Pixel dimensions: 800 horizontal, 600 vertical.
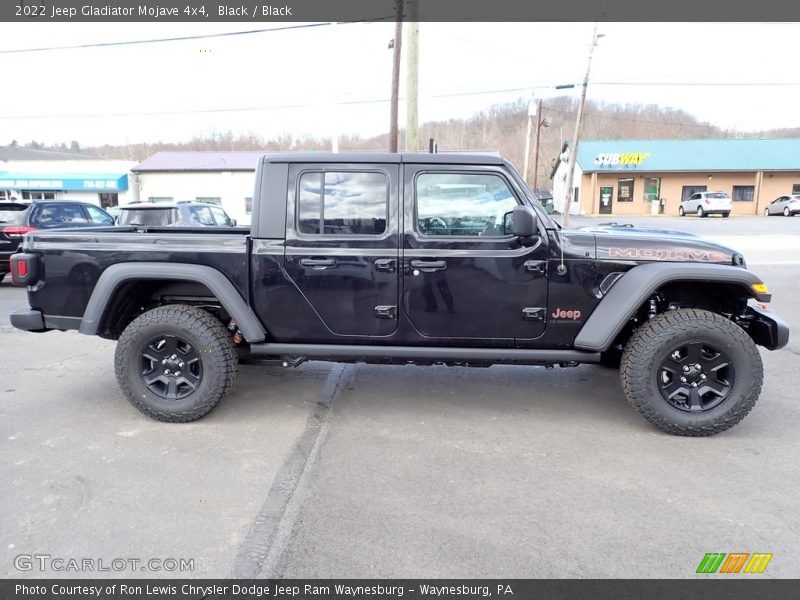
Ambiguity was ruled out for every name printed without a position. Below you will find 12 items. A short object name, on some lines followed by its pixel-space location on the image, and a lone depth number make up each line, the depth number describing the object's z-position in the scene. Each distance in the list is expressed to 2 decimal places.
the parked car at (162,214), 10.60
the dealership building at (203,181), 38.97
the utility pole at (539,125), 51.94
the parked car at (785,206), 37.19
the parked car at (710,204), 36.91
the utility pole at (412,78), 12.87
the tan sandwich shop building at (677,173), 43.38
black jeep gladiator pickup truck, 3.90
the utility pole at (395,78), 17.22
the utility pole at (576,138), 24.41
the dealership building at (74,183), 39.56
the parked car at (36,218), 10.64
